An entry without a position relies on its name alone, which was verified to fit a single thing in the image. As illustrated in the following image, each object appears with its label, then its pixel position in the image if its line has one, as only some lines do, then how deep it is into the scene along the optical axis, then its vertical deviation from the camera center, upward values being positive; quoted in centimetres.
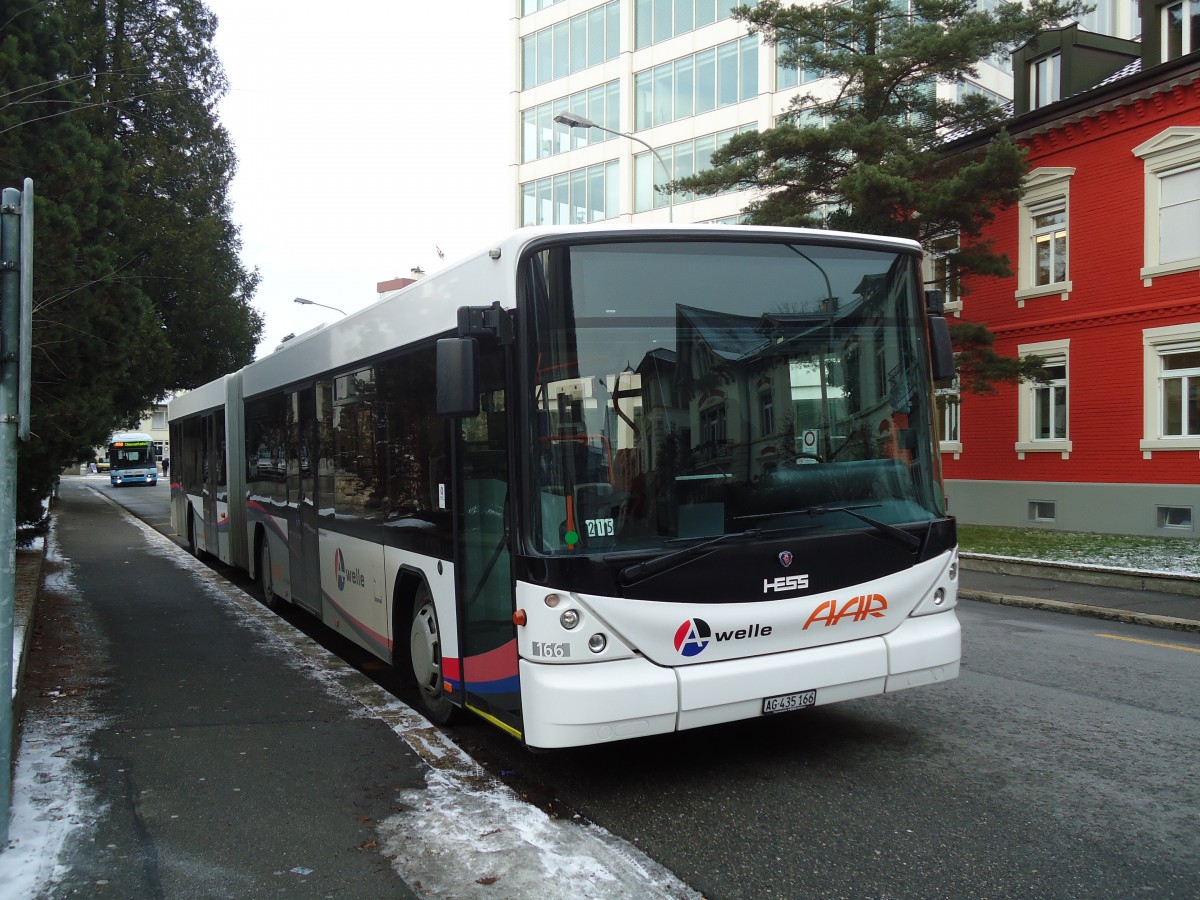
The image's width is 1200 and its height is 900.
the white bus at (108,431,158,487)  6312 -53
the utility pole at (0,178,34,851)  429 +36
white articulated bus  492 -18
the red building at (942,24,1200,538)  2009 +291
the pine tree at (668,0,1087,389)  1884 +575
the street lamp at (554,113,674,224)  2184 +691
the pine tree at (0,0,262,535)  927 +209
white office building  3600 +1299
